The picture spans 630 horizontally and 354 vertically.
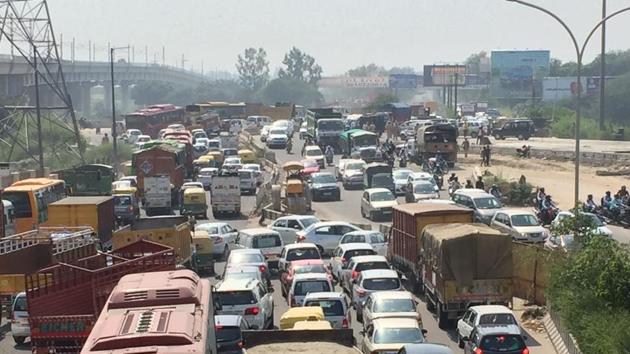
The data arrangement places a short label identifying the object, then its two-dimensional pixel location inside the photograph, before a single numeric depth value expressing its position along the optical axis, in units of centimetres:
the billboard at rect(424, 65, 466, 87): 16850
